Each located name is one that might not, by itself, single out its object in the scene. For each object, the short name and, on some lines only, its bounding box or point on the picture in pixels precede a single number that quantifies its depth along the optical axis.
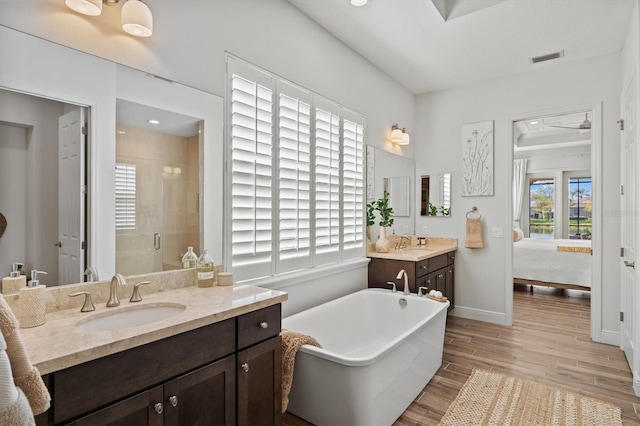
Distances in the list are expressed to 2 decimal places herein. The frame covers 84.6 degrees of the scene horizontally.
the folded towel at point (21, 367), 0.82
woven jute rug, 2.20
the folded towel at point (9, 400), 0.74
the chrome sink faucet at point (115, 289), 1.56
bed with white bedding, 5.11
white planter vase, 3.77
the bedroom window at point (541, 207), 8.91
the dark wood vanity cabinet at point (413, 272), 3.44
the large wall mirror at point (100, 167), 1.41
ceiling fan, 5.40
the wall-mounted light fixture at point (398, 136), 4.09
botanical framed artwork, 4.25
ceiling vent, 3.58
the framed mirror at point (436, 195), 4.56
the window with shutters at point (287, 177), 2.32
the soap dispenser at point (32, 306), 1.26
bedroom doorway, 3.61
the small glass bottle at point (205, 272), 1.96
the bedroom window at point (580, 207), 8.52
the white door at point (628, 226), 2.69
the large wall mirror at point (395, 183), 3.77
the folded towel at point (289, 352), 1.89
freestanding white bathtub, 1.93
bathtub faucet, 3.18
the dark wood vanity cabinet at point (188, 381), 1.08
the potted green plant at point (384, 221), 3.79
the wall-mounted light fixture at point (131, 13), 1.55
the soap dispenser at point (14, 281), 1.35
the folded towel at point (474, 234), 4.24
